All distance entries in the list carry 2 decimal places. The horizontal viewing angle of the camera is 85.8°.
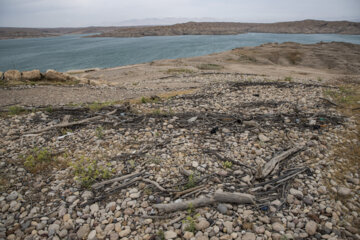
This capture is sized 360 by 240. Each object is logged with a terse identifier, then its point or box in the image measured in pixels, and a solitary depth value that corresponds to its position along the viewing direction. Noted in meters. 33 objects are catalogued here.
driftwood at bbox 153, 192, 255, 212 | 4.23
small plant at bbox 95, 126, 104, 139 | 7.08
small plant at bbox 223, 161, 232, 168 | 5.49
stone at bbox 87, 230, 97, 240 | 3.73
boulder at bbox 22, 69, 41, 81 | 18.46
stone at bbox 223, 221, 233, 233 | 3.78
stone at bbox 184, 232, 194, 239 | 3.67
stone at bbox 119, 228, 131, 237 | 3.77
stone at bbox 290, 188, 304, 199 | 4.47
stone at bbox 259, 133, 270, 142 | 6.67
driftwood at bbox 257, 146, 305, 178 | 5.05
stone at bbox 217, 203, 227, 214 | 4.16
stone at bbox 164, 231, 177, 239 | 3.68
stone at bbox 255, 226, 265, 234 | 3.72
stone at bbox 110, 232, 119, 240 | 3.71
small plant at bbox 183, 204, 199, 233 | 3.79
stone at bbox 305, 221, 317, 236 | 3.67
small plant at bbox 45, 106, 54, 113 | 9.26
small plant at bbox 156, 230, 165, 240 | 3.67
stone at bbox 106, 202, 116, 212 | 4.32
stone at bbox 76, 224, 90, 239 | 3.78
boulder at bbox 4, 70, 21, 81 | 17.95
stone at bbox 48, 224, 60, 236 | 3.82
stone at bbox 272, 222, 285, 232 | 3.73
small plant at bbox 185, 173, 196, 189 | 4.78
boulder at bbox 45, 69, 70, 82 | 19.20
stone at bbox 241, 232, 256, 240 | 3.61
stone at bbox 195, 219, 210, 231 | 3.83
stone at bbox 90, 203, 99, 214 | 4.27
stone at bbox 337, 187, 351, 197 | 4.46
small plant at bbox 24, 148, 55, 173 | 5.44
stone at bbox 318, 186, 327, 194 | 4.54
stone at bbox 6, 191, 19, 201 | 4.47
